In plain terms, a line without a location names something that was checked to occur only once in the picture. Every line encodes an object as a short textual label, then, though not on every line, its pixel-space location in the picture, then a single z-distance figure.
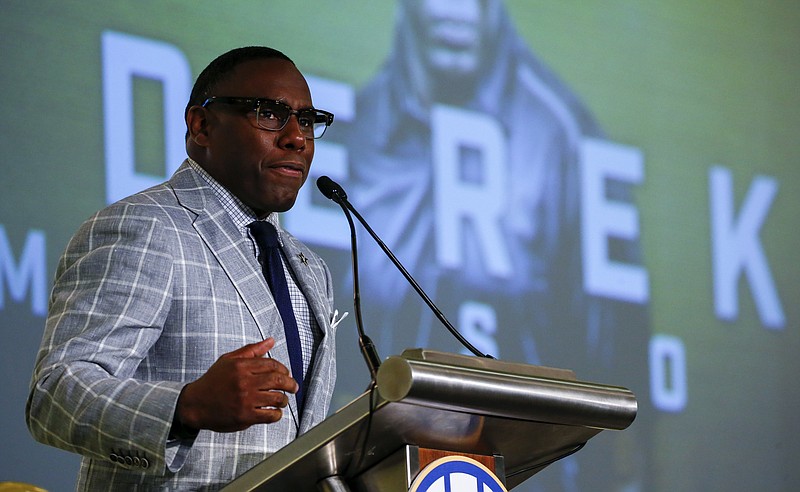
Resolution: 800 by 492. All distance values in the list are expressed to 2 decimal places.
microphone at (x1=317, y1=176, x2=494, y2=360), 5.18
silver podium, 4.70
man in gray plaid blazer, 4.86
